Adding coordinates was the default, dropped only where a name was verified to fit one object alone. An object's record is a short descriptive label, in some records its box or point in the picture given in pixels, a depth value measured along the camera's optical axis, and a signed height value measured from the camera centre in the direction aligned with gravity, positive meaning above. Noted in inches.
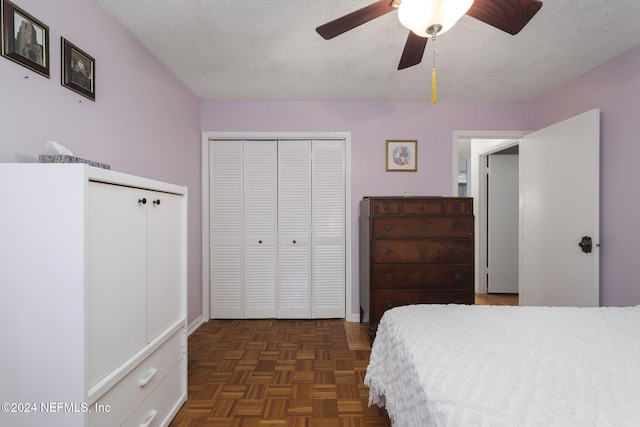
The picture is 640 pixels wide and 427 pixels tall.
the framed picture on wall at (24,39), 50.4 +30.3
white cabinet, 41.1 -11.2
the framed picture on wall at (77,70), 62.0 +30.4
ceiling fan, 47.7 +33.9
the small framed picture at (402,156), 134.1 +24.4
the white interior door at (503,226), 175.8 -8.2
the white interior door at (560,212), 98.9 -0.1
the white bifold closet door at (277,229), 134.8 -7.4
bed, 30.8 -19.8
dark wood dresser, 107.0 -14.1
